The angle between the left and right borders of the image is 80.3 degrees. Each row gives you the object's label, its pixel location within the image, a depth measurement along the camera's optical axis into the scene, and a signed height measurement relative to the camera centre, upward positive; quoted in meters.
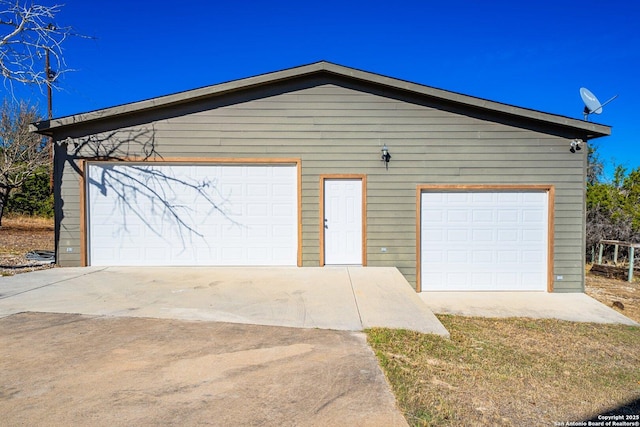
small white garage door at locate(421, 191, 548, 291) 7.54 -0.62
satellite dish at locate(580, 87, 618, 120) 7.48 +2.07
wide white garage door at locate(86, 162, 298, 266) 7.52 -0.15
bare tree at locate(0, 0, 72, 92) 6.83 +3.06
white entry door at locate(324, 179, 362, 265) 7.46 -0.28
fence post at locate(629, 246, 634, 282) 8.84 -1.30
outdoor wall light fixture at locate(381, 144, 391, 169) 7.42 +1.00
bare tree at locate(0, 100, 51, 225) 13.91 +3.31
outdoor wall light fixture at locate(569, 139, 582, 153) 7.38 +1.20
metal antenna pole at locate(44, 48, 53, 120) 14.54 +4.00
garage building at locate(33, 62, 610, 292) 7.44 +0.45
